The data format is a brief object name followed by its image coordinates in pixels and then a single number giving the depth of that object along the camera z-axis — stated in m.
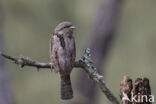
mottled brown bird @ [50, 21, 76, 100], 9.28
